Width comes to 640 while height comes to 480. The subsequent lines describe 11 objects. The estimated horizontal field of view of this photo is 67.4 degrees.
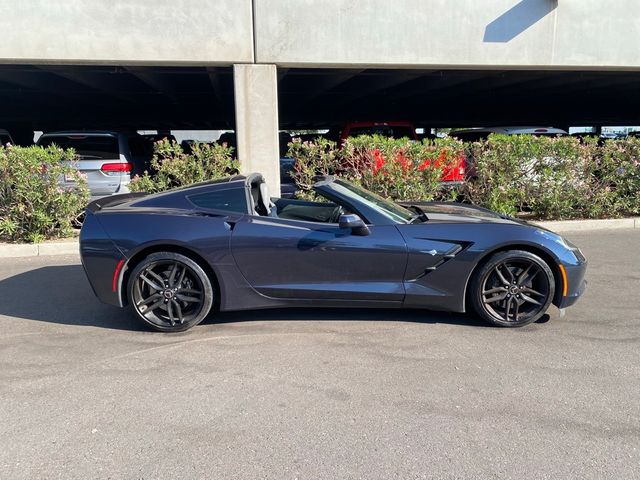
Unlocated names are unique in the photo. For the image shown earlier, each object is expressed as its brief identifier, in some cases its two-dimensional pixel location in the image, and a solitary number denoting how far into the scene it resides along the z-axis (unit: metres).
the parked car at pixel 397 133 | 8.45
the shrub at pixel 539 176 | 8.37
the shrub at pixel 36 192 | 6.96
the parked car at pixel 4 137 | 12.45
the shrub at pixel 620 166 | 8.56
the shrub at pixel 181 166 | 7.71
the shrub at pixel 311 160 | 8.12
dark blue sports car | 4.04
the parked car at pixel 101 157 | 8.45
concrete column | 8.32
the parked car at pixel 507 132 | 10.50
